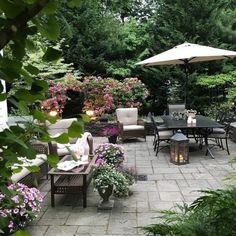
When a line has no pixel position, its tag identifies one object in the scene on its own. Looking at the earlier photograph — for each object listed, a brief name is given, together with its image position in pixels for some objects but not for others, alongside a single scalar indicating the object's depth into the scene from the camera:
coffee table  3.34
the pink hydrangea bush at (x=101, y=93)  8.31
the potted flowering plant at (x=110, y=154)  3.94
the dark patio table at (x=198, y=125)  5.24
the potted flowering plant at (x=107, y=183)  3.29
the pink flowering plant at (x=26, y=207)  2.63
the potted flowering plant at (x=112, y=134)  6.27
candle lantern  4.95
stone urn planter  3.28
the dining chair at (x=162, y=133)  5.68
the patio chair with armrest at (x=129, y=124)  6.80
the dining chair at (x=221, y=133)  5.60
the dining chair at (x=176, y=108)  7.35
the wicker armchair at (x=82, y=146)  4.21
